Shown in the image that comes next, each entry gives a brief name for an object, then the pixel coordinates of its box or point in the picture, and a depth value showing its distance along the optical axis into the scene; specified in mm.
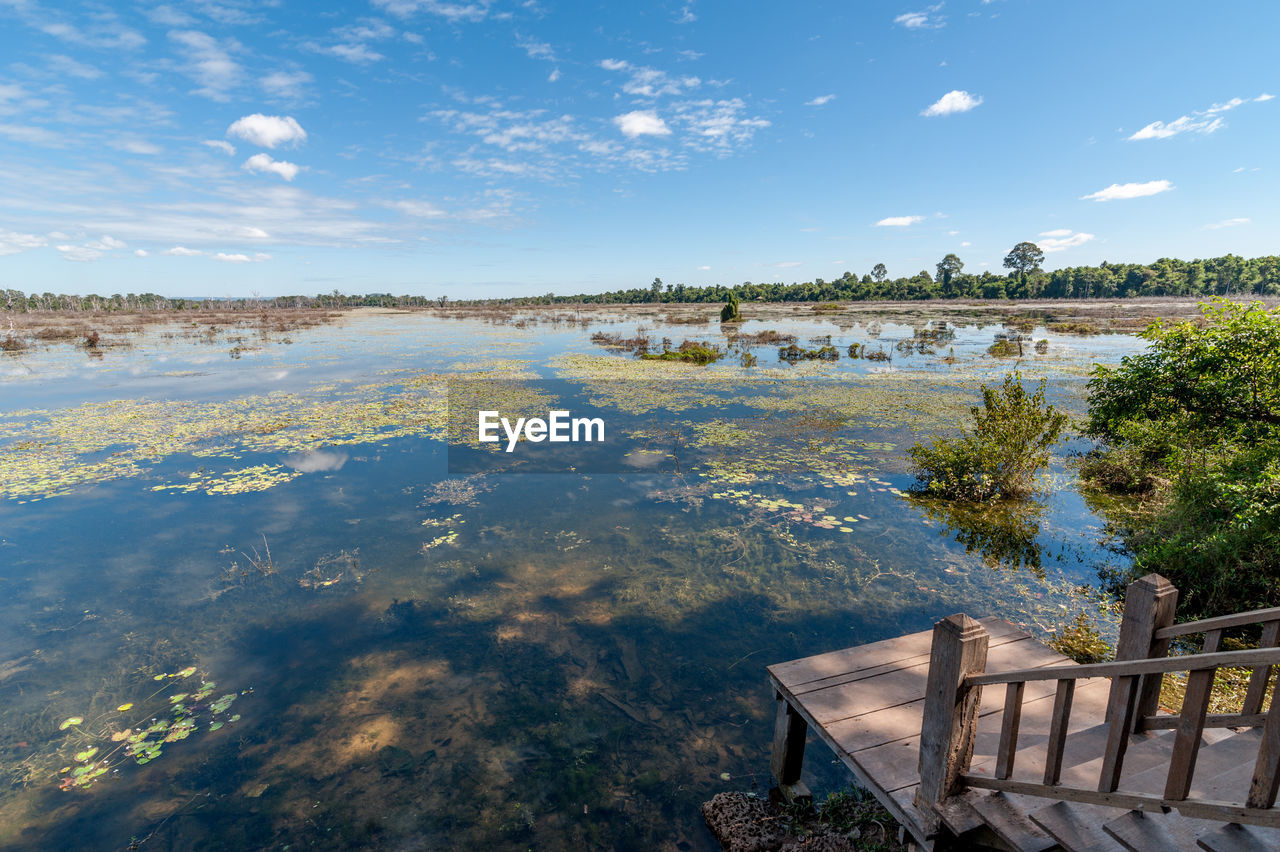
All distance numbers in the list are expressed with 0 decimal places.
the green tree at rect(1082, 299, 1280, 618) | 5211
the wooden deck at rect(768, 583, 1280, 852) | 1919
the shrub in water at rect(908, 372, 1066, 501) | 8805
